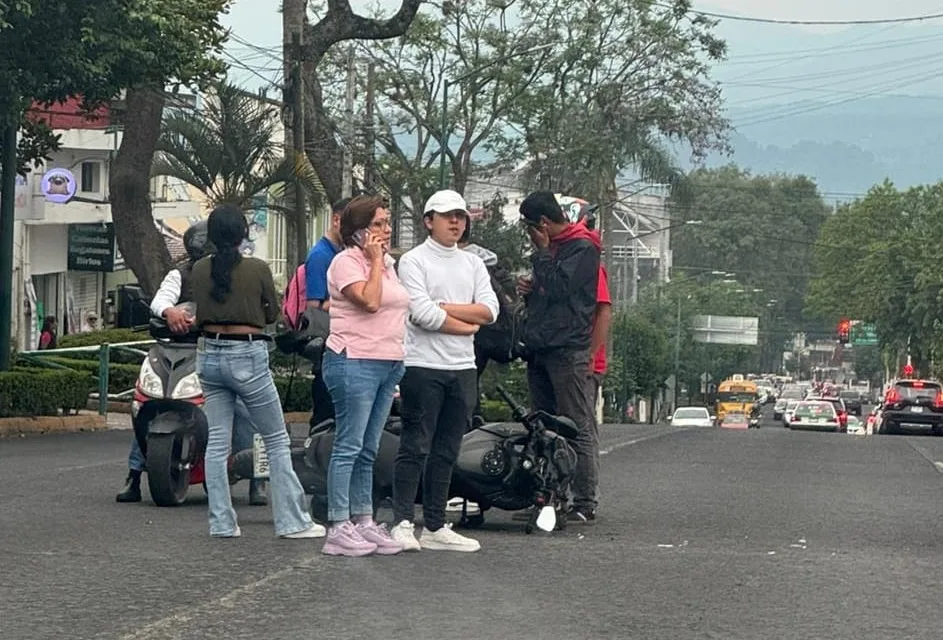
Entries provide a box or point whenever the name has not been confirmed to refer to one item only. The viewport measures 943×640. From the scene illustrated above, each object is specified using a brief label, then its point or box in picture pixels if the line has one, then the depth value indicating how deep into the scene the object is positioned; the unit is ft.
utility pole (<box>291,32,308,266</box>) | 100.94
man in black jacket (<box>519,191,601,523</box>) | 34.81
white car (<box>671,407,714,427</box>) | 206.06
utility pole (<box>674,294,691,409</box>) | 298.66
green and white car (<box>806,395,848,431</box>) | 193.95
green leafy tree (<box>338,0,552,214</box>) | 162.20
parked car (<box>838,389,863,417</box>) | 313.12
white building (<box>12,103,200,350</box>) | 134.10
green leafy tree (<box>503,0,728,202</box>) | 164.55
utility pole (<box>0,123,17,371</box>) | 77.46
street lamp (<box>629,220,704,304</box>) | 303.44
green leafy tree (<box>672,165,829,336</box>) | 423.64
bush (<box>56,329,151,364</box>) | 100.01
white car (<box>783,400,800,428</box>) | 197.51
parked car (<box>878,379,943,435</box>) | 142.00
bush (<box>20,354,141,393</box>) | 92.12
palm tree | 96.94
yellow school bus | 275.18
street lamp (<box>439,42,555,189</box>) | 139.03
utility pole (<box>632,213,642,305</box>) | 303.68
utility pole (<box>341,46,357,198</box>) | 124.98
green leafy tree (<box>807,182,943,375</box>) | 247.09
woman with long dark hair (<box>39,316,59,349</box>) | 114.93
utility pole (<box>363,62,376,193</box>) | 153.38
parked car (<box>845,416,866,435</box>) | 214.65
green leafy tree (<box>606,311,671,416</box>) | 242.17
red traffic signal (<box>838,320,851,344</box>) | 297.33
